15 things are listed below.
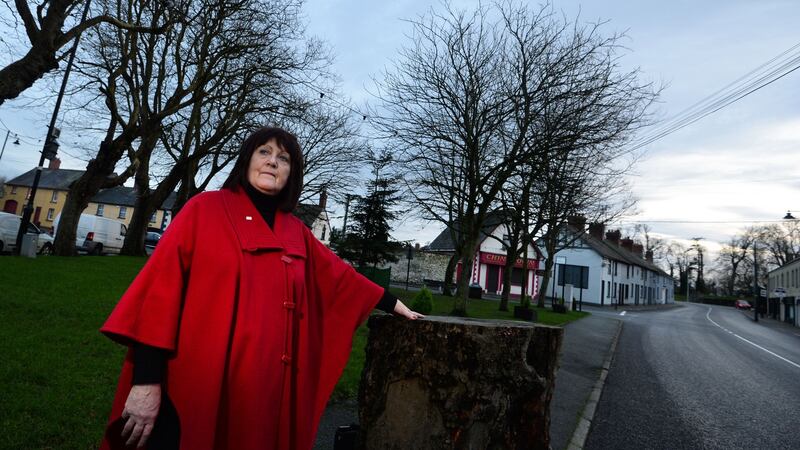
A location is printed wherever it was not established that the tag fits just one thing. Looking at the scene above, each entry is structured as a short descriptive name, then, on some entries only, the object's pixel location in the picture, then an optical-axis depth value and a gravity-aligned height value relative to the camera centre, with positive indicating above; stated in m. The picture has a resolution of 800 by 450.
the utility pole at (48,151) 14.71 +2.66
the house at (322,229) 64.94 +5.35
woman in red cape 1.67 -0.31
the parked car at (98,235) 24.42 +0.10
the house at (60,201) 57.69 +4.55
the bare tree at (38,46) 7.60 +3.37
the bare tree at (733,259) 73.38 +9.62
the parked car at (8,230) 17.09 -0.16
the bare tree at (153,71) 13.95 +6.40
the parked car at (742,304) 63.97 +1.53
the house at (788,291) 39.75 +2.85
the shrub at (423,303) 10.77 -0.68
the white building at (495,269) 44.34 +1.66
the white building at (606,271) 46.22 +3.07
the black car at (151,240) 31.38 +0.21
